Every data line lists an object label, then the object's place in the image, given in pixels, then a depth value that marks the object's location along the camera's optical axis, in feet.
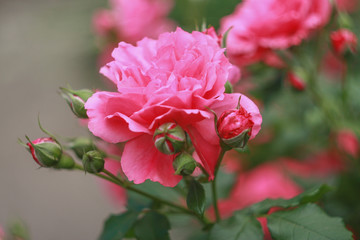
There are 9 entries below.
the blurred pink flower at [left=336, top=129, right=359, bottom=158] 2.50
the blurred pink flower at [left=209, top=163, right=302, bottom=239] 2.51
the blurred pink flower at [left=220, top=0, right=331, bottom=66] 2.27
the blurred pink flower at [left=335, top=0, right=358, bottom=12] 3.52
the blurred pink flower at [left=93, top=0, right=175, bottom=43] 3.49
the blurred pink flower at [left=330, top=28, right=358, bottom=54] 2.26
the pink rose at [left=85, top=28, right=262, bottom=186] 1.87
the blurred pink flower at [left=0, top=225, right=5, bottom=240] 2.28
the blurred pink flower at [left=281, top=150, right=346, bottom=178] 2.69
